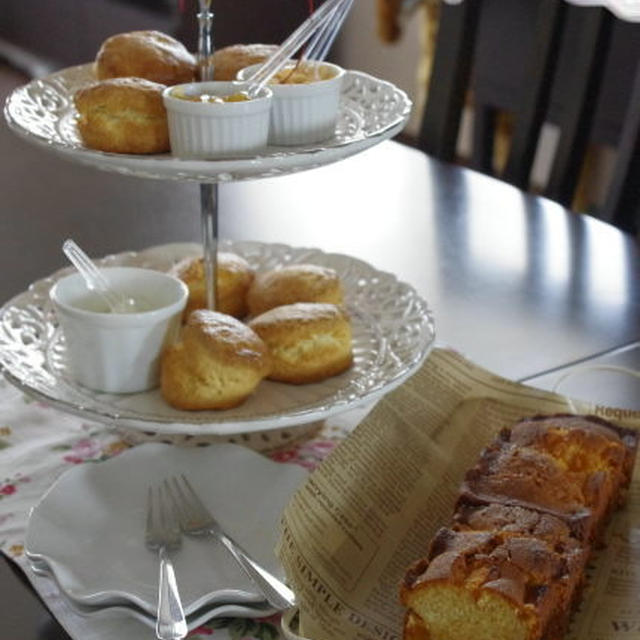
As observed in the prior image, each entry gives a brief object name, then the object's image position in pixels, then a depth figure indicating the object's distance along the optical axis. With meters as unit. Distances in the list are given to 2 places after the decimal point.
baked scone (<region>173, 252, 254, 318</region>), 1.00
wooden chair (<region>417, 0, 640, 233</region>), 1.38
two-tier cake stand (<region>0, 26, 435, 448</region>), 0.87
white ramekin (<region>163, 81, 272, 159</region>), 0.87
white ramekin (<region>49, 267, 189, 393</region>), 0.91
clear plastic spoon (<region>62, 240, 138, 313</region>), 0.94
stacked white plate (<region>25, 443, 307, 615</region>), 0.84
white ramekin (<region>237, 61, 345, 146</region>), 0.91
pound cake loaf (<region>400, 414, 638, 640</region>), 0.78
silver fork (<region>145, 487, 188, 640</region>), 0.80
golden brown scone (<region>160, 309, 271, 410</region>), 0.89
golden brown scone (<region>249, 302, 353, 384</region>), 0.93
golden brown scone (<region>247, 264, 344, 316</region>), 0.98
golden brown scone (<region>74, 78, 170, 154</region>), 0.89
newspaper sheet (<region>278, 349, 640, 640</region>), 0.84
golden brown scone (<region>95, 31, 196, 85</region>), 0.95
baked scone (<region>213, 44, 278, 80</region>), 0.96
